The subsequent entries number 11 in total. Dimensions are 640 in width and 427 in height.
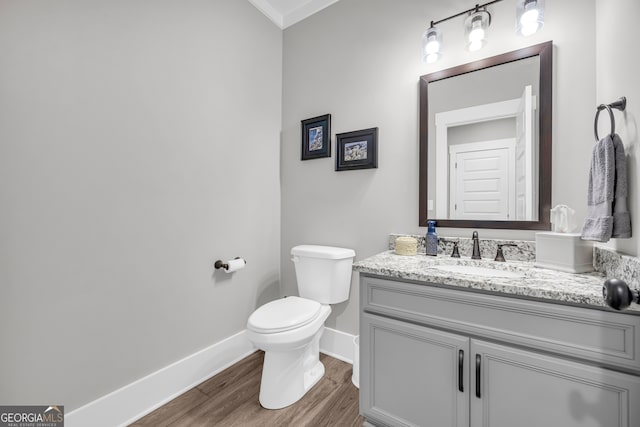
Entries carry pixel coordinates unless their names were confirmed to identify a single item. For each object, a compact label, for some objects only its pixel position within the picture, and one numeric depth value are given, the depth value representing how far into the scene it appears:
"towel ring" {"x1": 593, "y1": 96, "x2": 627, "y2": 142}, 0.96
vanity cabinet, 0.80
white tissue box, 1.08
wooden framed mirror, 1.32
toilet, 1.40
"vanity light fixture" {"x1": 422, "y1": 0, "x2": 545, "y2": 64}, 1.24
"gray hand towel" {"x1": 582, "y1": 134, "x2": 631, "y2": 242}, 0.94
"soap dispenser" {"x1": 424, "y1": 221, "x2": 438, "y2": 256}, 1.50
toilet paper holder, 1.76
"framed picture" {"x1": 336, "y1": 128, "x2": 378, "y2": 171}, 1.80
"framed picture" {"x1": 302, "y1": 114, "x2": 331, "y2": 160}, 2.00
